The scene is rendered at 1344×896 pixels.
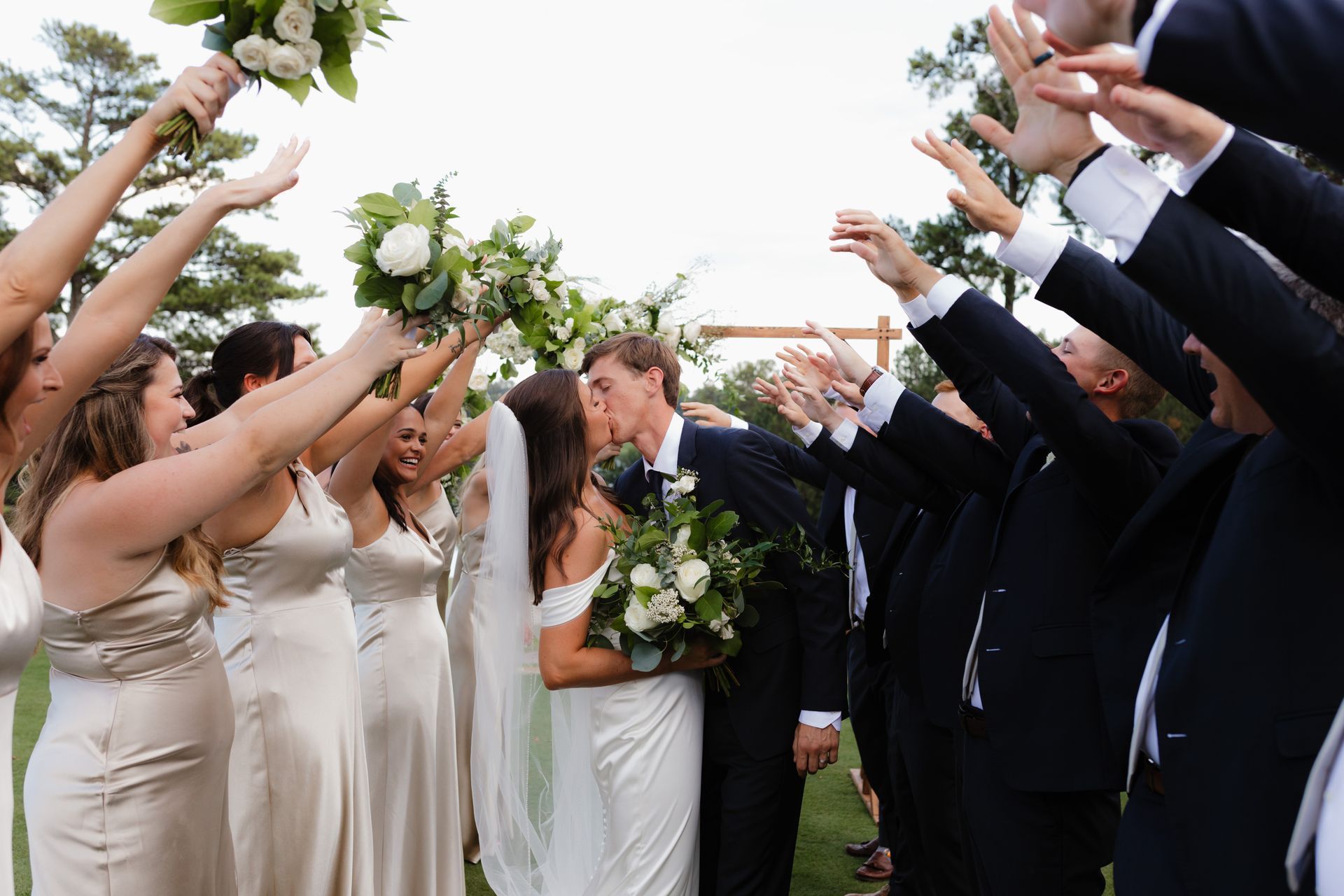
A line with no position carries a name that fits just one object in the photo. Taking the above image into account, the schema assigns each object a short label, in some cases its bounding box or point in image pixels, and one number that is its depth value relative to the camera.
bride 3.98
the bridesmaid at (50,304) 2.14
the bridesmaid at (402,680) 4.73
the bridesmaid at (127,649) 2.93
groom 4.00
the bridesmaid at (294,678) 3.85
